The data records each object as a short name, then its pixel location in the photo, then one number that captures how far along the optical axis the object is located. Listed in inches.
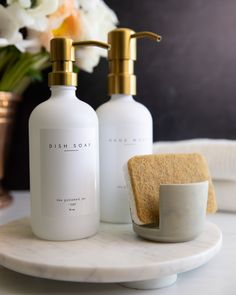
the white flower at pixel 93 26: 27.3
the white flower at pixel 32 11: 24.3
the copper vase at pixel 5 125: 27.7
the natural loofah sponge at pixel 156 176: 17.4
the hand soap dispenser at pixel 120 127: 20.2
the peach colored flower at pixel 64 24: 25.9
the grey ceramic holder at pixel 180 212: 16.4
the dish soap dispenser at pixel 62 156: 17.3
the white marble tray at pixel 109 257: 14.2
